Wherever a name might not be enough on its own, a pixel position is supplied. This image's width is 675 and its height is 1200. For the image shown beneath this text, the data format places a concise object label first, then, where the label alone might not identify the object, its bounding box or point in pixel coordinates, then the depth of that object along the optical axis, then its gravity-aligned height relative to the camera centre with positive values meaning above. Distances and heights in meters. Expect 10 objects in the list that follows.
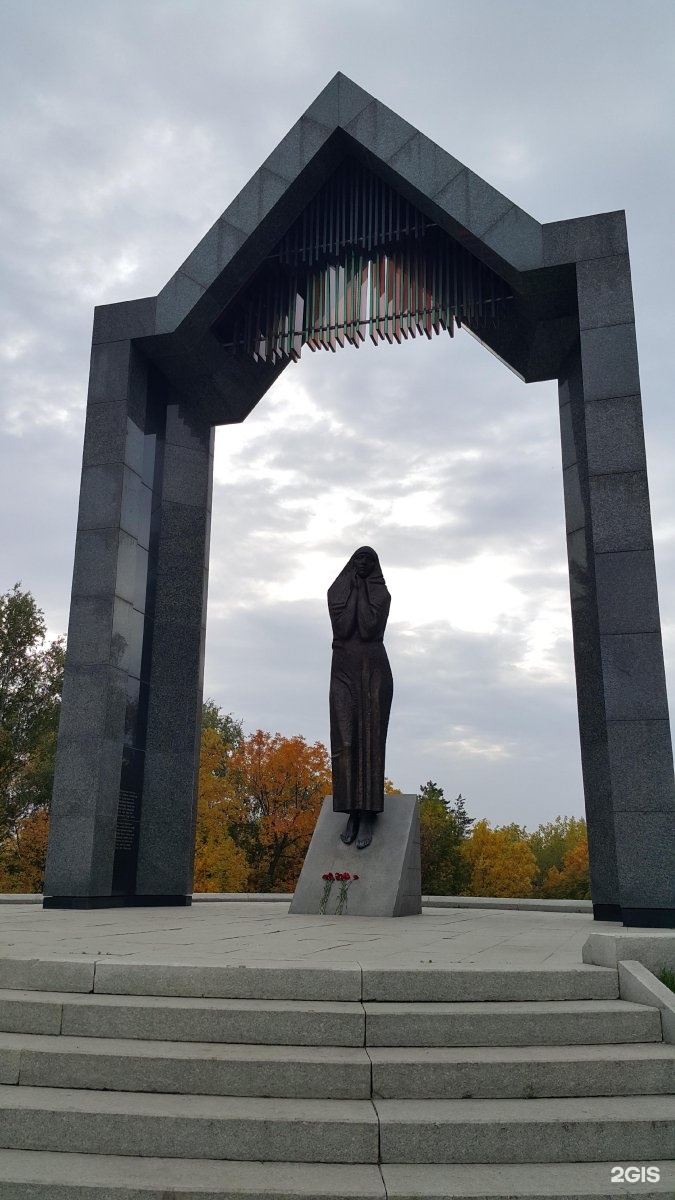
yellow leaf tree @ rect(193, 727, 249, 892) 37.33 +0.21
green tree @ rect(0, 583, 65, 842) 38.91 +5.87
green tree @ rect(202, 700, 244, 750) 57.34 +7.88
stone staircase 4.49 -1.29
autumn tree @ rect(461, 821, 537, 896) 50.97 -0.80
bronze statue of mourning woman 12.87 +2.18
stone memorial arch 12.97 +7.21
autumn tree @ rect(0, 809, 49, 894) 36.75 -0.46
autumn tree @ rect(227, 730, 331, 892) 41.09 +2.27
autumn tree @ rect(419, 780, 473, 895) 43.22 -0.01
